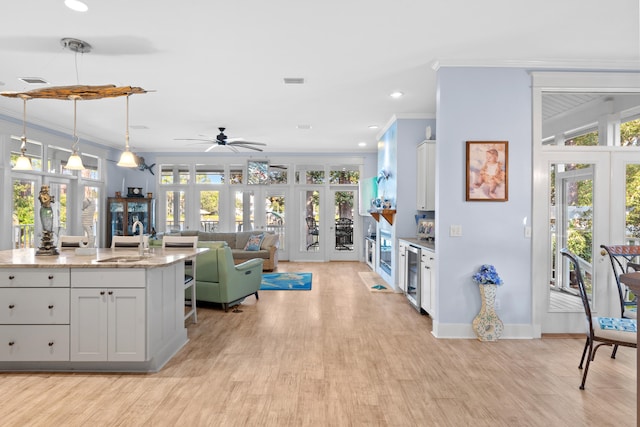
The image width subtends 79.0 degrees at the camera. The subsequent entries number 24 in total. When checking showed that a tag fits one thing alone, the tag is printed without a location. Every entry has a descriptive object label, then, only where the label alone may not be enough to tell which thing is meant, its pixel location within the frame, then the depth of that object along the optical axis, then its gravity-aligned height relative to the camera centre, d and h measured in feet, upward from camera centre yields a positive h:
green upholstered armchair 15.87 -2.72
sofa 25.82 -2.27
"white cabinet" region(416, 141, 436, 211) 18.22 +1.80
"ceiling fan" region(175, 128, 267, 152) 22.34 +4.10
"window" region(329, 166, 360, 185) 31.94 +3.08
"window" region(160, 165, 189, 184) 31.89 +3.06
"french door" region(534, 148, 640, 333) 12.81 -0.14
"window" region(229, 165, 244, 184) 31.89 +3.10
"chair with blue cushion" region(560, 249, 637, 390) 8.80 -2.68
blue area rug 20.95 -4.05
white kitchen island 9.88 -2.72
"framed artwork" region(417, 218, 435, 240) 17.84 -0.76
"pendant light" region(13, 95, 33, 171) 11.85 +1.47
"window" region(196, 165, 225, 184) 31.86 +3.00
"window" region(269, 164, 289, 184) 31.94 +3.20
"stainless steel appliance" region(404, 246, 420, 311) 15.82 -2.70
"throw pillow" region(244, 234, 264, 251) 26.63 -2.17
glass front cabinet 28.63 -0.23
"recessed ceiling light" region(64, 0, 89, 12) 9.17 +4.93
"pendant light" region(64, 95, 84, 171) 12.02 +1.50
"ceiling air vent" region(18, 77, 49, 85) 14.53 +4.94
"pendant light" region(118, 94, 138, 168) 11.76 +1.56
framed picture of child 12.77 +1.50
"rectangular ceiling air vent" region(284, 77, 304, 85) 14.62 +5.04
